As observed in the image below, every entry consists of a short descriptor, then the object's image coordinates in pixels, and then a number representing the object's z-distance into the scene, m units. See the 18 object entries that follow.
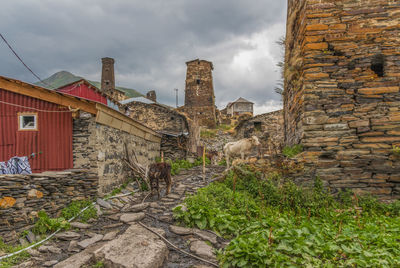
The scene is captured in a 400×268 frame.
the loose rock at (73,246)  4.53
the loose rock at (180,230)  4.79
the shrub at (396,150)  6.17
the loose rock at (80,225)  5.57
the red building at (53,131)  7.33
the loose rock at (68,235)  5.06
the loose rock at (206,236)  4.47
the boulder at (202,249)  3.94
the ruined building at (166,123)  16.41
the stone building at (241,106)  43.38
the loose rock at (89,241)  4.67
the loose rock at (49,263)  4.01
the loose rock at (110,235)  4.84
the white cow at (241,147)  10.40
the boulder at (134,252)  3.55
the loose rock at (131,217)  5.64
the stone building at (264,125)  21.73
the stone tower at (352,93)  6.36
